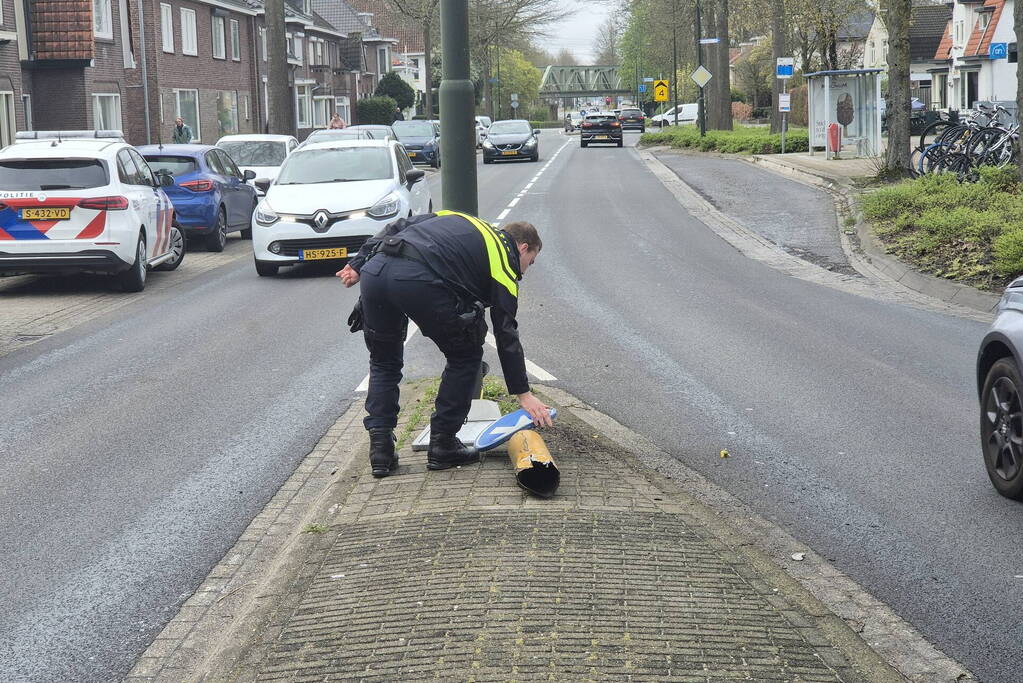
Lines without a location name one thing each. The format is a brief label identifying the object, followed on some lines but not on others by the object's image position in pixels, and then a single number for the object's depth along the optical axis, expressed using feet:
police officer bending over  19.03
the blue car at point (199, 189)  63.00
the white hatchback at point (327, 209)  51.65
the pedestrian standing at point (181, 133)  120.16
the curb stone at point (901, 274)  43.24
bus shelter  109.81
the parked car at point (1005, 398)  19.88
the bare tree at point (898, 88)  77.15
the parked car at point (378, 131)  116.23
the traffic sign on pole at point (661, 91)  212.64
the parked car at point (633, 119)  281.95
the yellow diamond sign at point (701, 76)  159.08
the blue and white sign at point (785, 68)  119.24
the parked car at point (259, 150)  82.89
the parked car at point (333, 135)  83.41
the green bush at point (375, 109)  241.76
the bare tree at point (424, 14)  188.44
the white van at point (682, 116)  306.35
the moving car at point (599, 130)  195.93
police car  46.32
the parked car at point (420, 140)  147.84
